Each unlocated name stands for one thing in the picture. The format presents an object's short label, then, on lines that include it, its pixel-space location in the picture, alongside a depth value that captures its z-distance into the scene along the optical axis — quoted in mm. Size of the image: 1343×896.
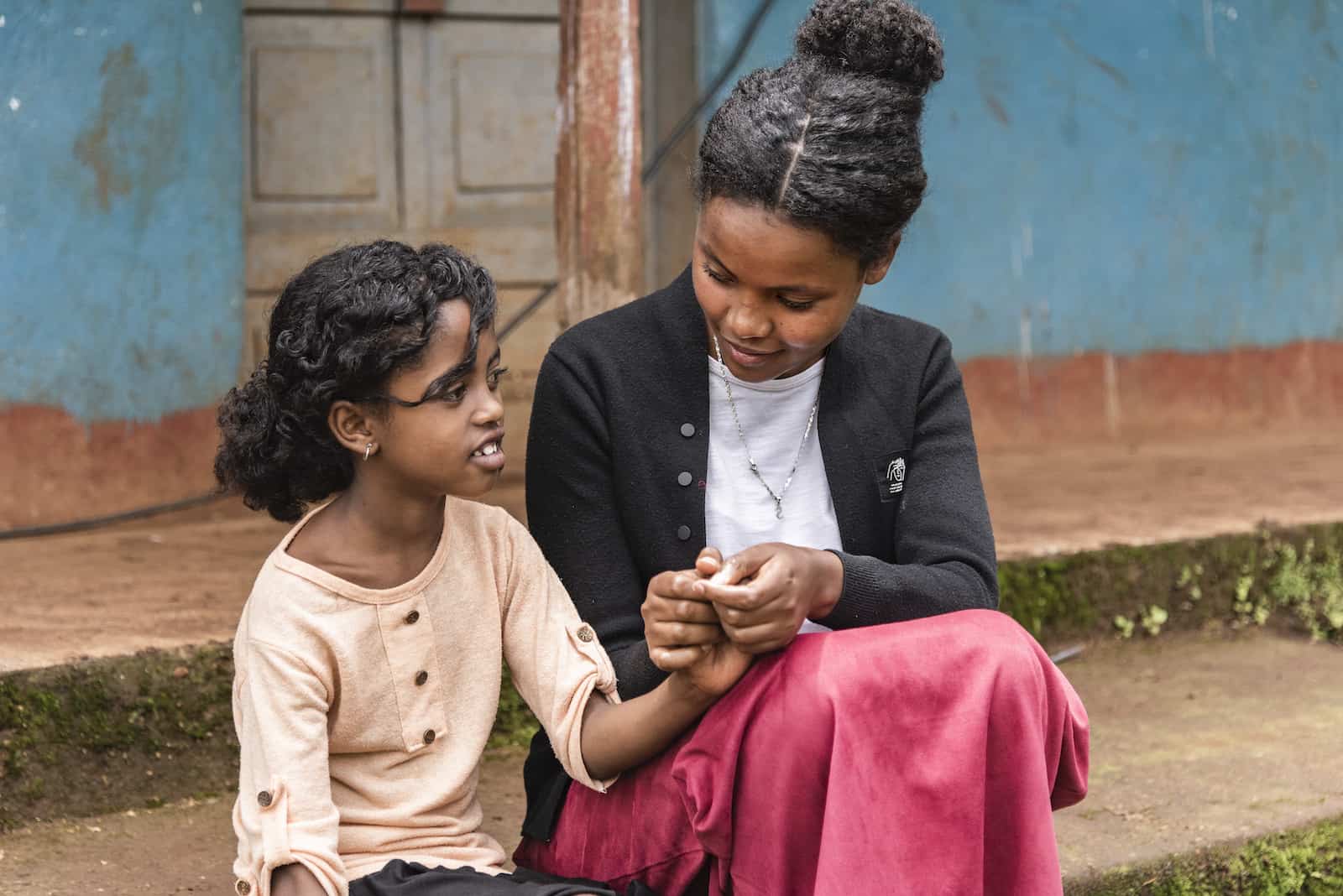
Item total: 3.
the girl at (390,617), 1940
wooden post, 3305
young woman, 1843
